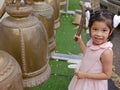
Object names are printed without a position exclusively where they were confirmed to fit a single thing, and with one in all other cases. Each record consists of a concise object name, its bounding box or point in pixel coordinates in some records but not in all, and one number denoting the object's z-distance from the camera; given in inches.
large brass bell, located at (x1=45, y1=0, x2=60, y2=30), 77.0
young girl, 62.9
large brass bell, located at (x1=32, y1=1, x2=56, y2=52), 65.4
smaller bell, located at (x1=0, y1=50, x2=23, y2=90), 36.2
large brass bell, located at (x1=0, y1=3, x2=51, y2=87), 50.0
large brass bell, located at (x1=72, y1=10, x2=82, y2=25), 179.7
